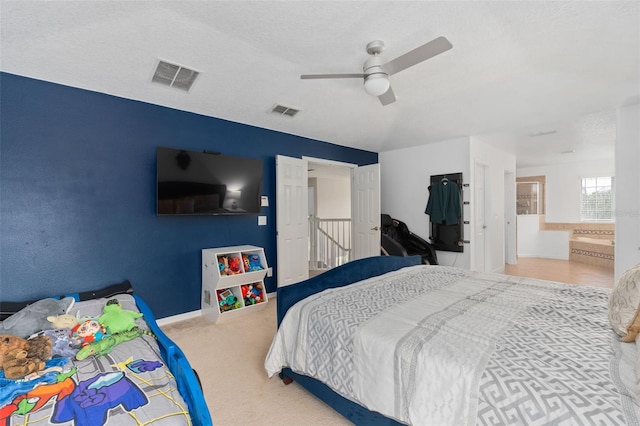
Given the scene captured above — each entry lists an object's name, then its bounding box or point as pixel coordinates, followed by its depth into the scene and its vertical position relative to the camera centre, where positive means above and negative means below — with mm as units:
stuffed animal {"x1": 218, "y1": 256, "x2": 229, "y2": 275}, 3208 -631
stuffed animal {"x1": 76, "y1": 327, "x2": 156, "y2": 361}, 1497 -744
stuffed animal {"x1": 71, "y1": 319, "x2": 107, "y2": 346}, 1593 -700
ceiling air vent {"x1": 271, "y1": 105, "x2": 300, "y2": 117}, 3579 +1285
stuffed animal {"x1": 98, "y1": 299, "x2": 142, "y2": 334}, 1705 -669
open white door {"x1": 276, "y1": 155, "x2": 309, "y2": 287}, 4008 -156
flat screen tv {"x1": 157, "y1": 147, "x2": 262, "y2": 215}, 3018 +311
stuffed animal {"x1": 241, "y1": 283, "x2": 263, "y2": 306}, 3414 -1027
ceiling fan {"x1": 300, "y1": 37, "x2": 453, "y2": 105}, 1932 +1064
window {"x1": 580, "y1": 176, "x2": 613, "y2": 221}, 6719 +207
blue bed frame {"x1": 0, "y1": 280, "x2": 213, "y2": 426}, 1072 -740
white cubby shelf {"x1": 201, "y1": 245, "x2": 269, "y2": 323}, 3174 -842
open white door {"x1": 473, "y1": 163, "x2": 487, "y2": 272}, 4781 -154
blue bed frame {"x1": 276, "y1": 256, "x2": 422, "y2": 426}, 1485 -600
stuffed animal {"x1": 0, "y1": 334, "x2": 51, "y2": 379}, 1271 -689
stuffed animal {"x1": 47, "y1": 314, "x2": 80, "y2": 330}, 1711 -673
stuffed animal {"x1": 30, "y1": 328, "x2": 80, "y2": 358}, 1483 -712
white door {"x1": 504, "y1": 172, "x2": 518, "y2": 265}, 6328 -227
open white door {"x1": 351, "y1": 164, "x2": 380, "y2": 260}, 4836 -35
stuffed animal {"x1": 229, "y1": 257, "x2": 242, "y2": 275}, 3286 -663
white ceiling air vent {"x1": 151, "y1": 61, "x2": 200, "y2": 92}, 2650 +1318
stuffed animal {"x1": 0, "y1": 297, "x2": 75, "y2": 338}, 1663 -659
